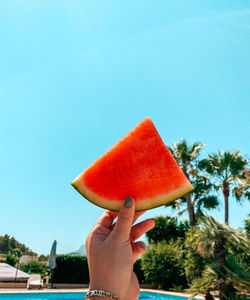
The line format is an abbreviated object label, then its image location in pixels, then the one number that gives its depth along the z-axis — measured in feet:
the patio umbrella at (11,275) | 61.46
